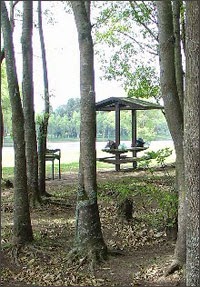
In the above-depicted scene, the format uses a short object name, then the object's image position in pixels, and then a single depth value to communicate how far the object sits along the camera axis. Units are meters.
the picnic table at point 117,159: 18.73
